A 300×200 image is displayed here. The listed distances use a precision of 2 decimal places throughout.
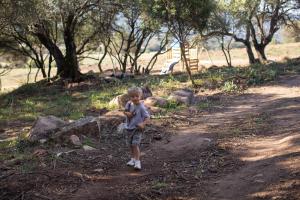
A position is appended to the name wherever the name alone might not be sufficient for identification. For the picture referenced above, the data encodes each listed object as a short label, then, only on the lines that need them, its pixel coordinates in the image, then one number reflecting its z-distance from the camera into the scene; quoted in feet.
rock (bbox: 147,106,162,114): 38.03
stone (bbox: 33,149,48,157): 25.22
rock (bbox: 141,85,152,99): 46.52
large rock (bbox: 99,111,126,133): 32.55
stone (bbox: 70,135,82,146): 27.87
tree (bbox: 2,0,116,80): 47.74
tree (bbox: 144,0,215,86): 52.70
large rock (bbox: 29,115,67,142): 30.07
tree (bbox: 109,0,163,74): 81.46
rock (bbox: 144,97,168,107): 40.30
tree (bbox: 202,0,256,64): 80.43
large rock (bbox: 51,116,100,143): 28.86
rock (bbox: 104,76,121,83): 70.79
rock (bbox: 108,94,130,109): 42.42
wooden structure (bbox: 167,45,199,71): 92.27
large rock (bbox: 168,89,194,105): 41.92
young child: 23.34
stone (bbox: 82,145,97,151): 27.17
